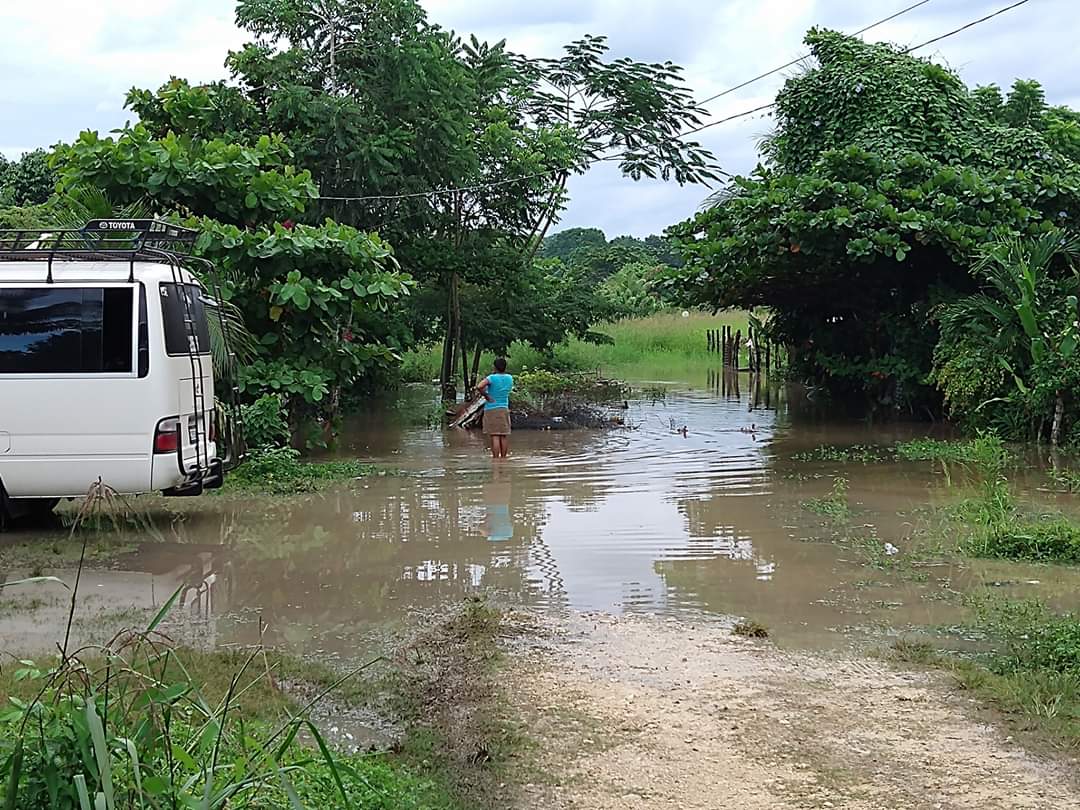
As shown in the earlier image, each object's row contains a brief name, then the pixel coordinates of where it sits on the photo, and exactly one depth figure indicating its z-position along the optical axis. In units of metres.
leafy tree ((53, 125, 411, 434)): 14.12
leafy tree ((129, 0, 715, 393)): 18.77
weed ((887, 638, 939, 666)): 6.70
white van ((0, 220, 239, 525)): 9.84
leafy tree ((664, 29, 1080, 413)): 18.36
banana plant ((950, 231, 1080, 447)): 16.26
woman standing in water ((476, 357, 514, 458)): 16.09
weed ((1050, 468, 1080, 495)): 13.07
